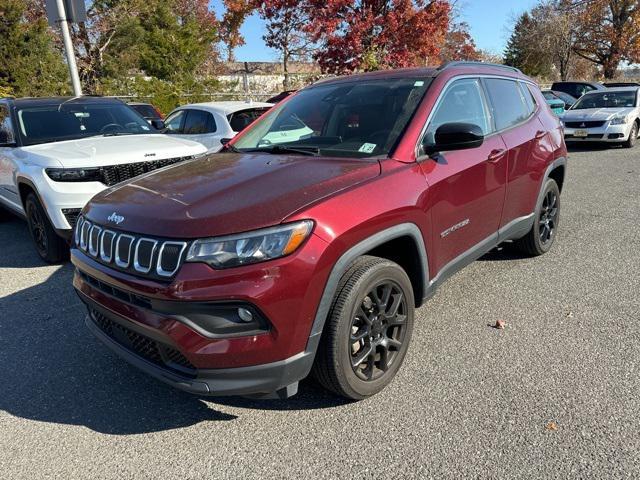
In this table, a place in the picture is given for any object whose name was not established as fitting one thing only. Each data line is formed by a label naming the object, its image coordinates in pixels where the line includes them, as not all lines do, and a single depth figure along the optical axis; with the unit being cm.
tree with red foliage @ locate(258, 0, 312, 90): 1597
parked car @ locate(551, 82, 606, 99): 2025
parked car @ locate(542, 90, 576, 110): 1811
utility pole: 854
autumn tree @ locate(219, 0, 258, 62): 2298
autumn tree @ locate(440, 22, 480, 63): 2709
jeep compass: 220
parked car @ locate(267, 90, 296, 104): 878
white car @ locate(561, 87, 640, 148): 1200
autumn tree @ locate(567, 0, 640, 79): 3322
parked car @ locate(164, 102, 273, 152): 746
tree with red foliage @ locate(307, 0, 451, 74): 1412
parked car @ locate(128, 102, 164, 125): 1315
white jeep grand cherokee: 473
